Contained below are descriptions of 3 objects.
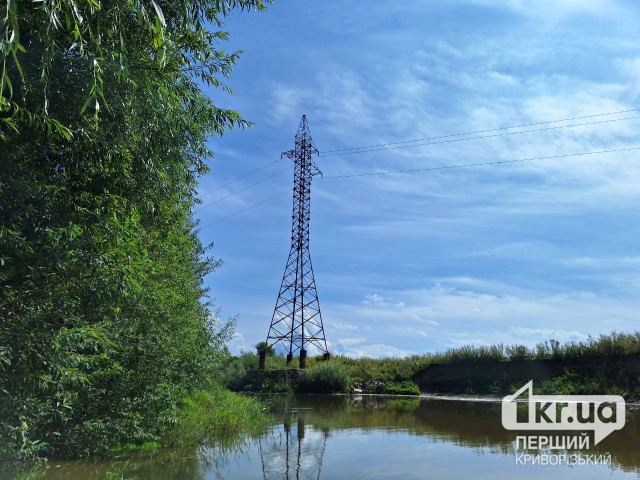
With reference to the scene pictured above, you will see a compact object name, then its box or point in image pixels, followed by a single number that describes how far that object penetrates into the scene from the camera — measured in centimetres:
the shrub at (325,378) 3603
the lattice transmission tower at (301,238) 3959
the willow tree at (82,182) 613
